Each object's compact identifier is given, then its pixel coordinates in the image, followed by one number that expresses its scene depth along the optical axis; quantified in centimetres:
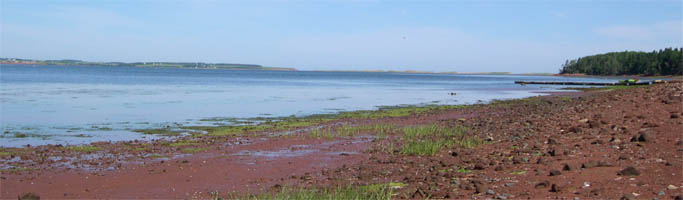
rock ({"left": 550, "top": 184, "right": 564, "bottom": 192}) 876
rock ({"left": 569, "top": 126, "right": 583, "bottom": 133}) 1533
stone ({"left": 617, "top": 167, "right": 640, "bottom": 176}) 928
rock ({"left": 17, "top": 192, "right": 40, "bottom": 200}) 956
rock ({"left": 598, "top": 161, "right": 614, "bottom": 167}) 1029
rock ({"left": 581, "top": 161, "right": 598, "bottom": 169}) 1027
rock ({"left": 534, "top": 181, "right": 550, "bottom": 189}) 913
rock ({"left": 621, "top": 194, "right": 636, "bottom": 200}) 781
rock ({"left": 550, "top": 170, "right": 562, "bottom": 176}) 994
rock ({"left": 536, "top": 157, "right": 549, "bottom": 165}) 1121
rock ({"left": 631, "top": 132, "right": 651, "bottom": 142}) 1231
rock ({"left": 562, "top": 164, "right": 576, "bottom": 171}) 1022
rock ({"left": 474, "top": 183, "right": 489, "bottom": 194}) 902
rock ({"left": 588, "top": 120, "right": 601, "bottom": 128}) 1574
